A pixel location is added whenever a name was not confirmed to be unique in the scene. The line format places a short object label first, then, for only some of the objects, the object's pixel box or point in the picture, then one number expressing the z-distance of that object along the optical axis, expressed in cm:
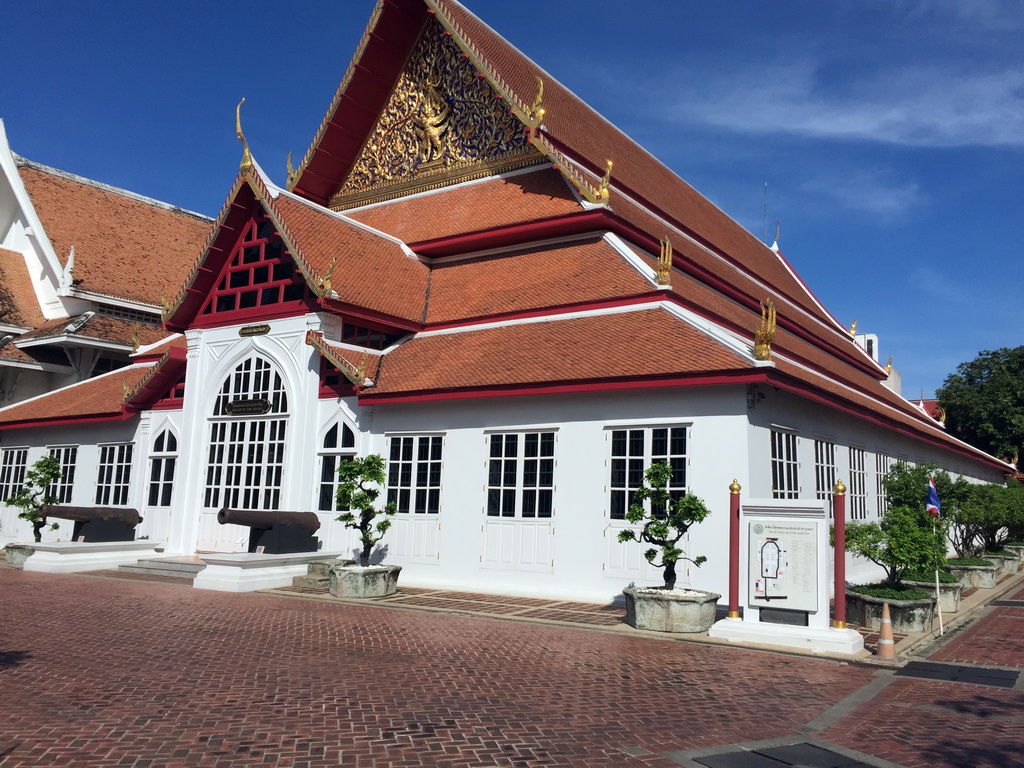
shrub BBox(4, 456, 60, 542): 1916
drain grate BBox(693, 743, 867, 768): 565
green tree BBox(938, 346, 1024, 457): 4722
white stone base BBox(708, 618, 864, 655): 962
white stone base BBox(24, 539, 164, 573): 1691
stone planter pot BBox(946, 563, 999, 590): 1780
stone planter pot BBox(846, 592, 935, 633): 1128
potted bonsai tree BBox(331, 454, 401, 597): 1345
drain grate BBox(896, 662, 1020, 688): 841
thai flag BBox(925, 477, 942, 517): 1320
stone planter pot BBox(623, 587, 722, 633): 1075
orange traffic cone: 950
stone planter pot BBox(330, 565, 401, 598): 1342
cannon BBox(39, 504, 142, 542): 1756
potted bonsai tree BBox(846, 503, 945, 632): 1132
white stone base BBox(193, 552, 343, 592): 1420
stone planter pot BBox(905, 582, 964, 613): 1347
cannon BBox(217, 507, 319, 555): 1472
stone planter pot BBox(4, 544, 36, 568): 1793
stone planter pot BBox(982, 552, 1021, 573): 2108
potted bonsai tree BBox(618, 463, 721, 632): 1077
